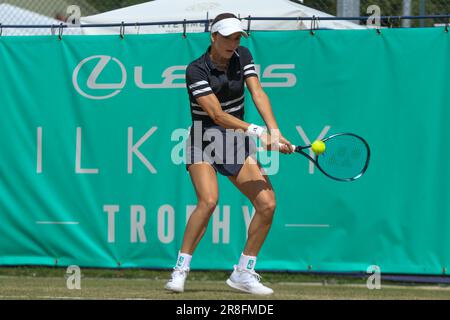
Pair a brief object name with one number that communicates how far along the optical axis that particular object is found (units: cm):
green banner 1567
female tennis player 1293
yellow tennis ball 1284
